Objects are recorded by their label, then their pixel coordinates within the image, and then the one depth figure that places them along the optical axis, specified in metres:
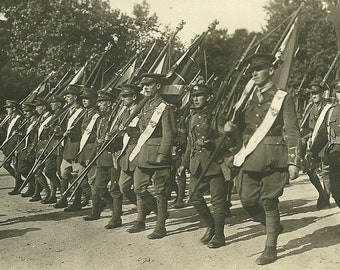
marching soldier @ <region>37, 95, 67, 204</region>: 10.03
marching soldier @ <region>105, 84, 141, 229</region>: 7.47
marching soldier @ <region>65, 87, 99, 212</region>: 8.66
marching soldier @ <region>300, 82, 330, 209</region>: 8.77
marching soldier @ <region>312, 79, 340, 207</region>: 6.97
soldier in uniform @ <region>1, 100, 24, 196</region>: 11.41
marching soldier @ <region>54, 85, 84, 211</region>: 9.18
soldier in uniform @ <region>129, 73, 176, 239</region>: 6.95
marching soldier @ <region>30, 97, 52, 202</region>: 10.20
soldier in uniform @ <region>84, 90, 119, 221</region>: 8.05
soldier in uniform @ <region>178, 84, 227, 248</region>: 6.44
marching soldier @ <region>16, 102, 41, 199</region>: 10.75
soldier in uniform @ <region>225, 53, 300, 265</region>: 5.55
